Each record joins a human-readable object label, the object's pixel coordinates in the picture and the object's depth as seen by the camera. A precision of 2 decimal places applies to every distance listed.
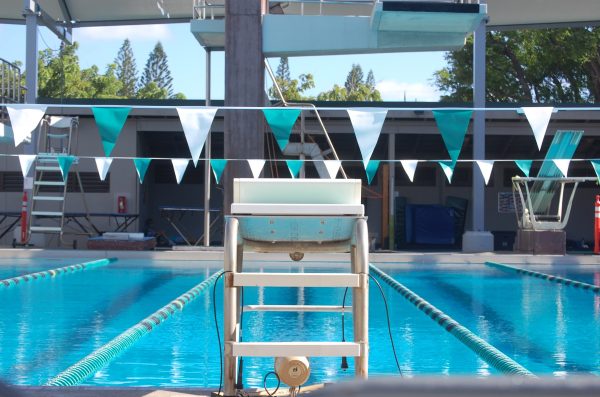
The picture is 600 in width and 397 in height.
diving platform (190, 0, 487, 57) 13.12
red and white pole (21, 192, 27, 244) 15.93
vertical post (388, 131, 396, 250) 17.61
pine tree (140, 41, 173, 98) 70.00
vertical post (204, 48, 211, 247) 14.81
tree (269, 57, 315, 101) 52.09
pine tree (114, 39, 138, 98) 70.56
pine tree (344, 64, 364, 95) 82.94
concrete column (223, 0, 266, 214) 13.62
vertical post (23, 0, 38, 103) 16.28
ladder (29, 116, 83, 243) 15.67
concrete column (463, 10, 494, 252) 15.95
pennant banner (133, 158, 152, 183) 12.59
